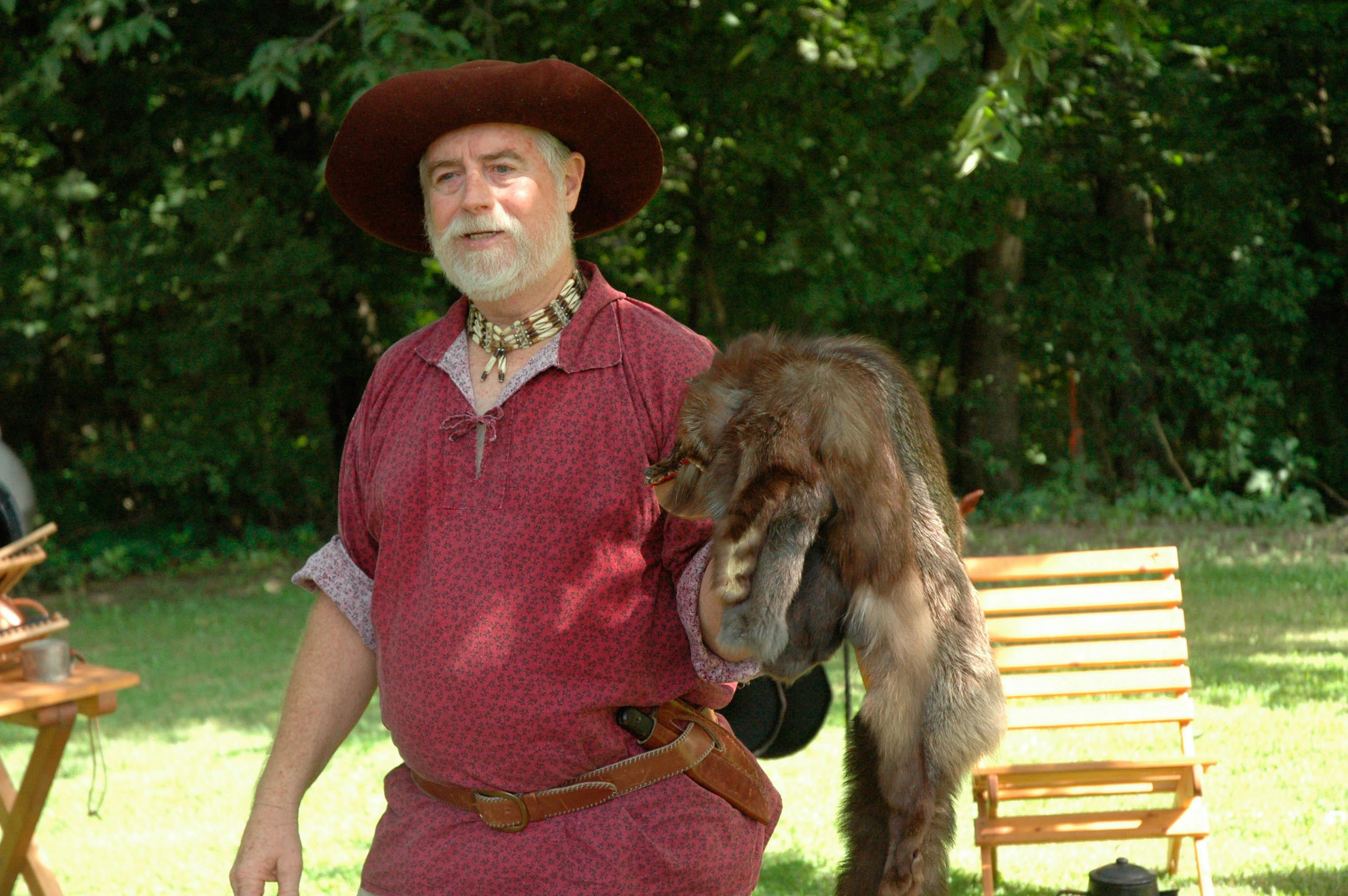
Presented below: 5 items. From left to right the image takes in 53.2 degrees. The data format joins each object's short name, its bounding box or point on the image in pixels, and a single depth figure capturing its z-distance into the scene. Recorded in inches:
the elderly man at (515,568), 72.9
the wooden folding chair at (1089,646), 151.5
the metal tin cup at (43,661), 138.9
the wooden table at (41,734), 134.2
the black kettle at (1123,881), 130.6
